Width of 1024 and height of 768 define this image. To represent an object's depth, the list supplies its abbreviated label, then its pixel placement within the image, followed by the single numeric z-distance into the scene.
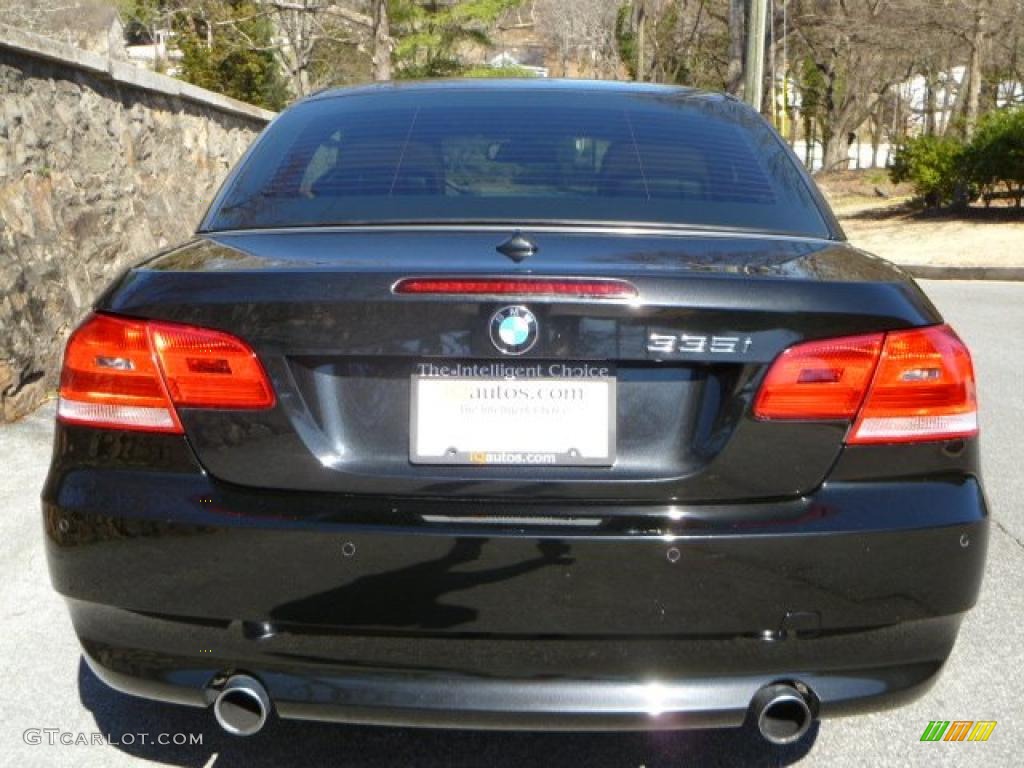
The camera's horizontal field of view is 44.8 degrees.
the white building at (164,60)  37.72
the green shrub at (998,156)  22.02
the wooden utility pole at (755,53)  17.16
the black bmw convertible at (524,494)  2.36
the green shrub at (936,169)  24.17
